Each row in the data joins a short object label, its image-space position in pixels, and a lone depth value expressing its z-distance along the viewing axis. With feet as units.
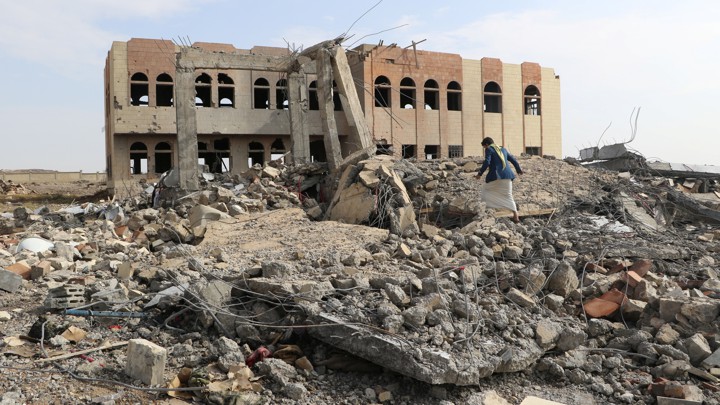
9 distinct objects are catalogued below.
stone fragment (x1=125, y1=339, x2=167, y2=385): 13.07
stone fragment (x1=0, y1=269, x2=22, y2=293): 19.66
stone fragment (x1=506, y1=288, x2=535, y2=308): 16.78
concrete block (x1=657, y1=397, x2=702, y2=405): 12.95
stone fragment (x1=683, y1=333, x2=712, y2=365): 14.99
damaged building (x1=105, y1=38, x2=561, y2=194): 71.36
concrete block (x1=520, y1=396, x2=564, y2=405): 13.24
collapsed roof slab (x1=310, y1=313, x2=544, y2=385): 13.23
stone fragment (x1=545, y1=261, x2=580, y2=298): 18.21
